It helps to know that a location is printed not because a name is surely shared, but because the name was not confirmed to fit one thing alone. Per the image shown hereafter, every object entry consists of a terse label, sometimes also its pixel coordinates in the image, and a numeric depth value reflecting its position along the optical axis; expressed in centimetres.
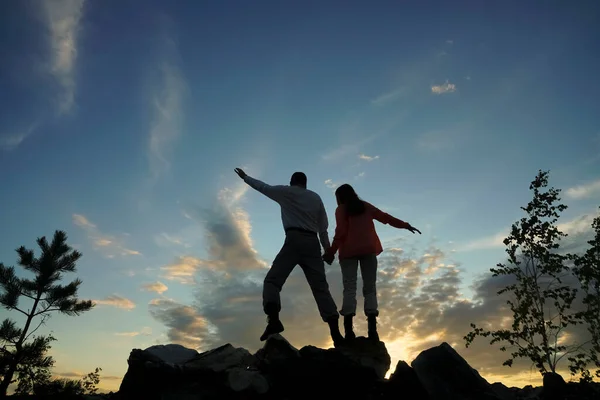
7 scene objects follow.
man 687
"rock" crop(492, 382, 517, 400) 619
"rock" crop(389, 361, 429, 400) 566
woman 728
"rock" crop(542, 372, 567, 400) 700
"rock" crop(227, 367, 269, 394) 536
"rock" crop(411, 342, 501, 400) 545
